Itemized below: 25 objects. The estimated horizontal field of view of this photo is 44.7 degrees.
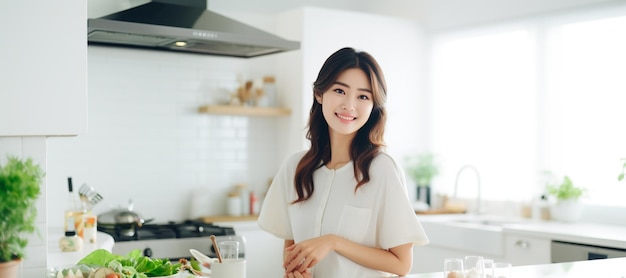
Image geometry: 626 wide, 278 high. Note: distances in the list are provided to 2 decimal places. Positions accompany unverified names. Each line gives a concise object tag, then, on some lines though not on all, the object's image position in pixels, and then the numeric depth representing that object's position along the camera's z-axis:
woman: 2.62
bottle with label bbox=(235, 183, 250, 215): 5.52
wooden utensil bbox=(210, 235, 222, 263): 2.33
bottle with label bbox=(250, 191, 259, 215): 5.53
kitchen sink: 5.23
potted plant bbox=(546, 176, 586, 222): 4.80
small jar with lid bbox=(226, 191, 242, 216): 5.45
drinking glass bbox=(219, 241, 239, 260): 2.36
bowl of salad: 2.48
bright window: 4.88
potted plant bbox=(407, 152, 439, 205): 5.83
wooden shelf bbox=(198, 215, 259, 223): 5.25
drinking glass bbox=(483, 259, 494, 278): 2.28
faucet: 5.52
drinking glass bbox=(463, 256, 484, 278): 2.24
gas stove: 4.40
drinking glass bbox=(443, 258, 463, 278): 2.23
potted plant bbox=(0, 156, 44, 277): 1.72
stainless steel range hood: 4.07
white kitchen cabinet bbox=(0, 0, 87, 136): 2.34
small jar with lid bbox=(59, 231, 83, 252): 3.78
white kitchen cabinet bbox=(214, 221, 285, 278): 5.11
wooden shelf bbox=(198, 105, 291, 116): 5.38
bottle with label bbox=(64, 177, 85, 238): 4.08
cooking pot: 4.61
